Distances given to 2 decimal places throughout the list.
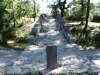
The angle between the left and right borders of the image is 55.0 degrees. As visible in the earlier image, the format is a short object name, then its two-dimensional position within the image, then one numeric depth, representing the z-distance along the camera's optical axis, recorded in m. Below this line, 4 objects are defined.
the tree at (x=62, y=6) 11.10
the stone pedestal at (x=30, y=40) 4.22
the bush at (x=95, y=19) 11.76
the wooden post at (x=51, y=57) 2.83
